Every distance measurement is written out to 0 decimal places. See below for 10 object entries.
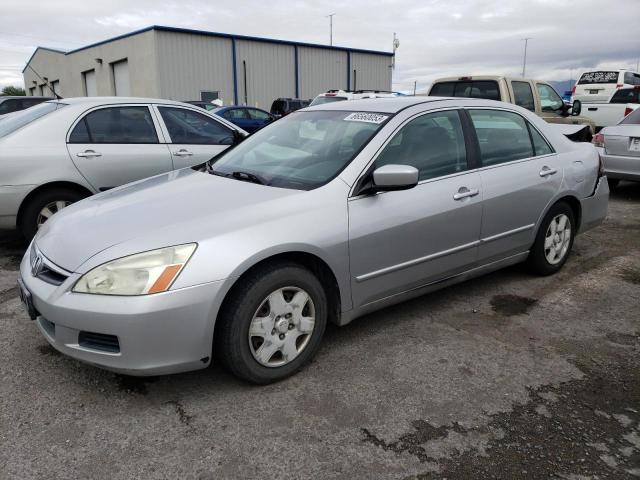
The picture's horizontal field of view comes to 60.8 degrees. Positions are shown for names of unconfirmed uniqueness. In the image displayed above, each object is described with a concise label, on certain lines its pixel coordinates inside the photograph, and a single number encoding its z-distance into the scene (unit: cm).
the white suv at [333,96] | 1448
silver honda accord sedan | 257
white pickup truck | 1343
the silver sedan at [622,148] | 762
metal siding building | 2684
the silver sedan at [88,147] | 493
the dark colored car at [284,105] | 1959
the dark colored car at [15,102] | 1105
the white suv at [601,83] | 1670
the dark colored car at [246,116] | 1683
